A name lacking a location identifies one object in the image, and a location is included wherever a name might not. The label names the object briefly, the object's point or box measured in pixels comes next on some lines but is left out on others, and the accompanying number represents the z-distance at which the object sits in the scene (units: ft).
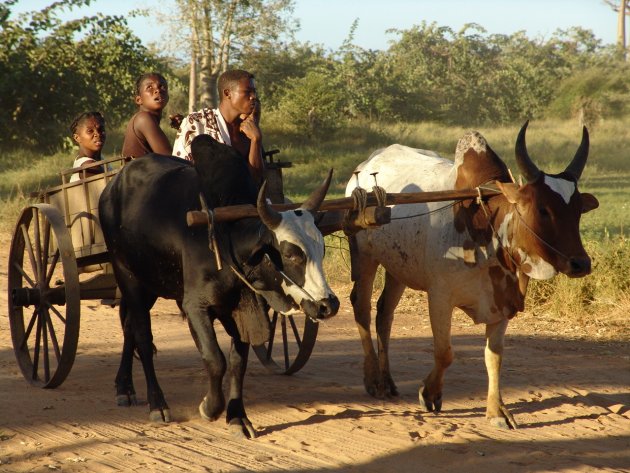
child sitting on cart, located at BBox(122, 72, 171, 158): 41.19
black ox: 31.04
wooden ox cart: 36.68
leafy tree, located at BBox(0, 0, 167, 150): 109.50
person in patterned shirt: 38.47
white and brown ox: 33.71
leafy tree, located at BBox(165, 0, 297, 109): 162.30
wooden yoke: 31.68
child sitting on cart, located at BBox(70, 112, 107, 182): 45.52
